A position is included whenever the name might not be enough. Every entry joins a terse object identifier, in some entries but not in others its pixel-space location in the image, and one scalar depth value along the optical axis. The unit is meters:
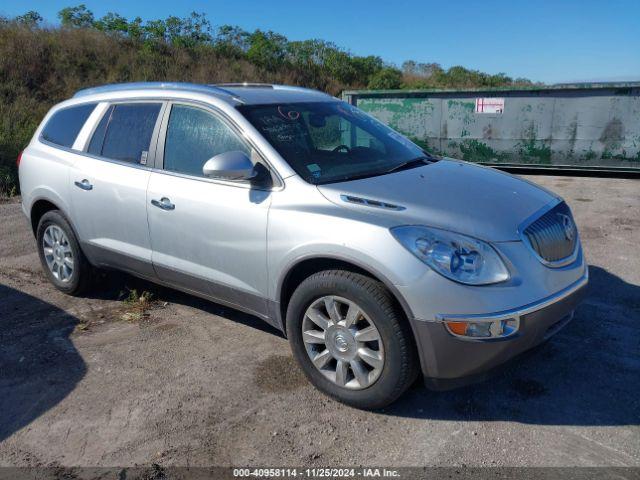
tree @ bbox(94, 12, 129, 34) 22.56
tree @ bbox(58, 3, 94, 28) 22.69
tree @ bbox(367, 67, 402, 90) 28.91
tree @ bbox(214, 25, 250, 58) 24.84
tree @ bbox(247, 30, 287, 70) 25.67
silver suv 2.88
